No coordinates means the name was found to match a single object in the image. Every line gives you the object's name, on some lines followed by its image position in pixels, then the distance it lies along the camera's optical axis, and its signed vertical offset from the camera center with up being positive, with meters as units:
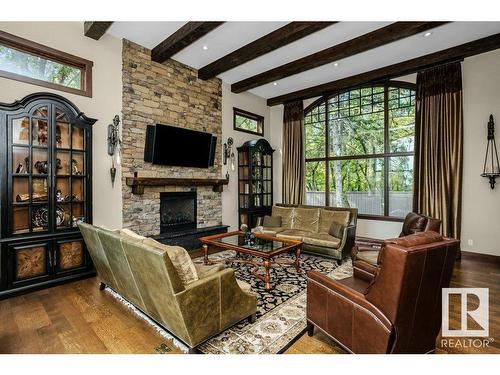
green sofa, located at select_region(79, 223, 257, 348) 1.93 -0.89
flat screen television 4.79 +0.74
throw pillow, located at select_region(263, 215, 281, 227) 5.59 -0.80
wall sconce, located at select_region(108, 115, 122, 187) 4.27 +0.64
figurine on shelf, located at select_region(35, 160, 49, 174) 3.43 +0.22
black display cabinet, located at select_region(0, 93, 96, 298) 3.16 -0.10
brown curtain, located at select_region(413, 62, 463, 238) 4.74 +0.72
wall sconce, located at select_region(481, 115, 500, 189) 4.47 +0.41
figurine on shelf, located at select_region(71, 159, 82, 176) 3.72 +0.22
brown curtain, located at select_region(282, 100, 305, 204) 6.93 +0.82
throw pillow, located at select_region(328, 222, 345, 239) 4.54 -0.83
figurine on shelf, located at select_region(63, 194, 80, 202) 3.65 -0.20
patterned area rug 2.18 -1.35
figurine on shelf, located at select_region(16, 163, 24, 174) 3.29 +0.20
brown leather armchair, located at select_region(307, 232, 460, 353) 1.58 -0.78
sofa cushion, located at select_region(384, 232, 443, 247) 1.61 -0.35
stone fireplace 4.55 +1.23
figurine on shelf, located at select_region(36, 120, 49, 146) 3.43 +0.66
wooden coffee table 3.46 -0.93
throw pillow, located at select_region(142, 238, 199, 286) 2.06 -0.64
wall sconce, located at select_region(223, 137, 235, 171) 6.25 +0.78
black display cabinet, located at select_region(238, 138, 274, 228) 6.46 +0.07
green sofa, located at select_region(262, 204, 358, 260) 4.49 -0.85
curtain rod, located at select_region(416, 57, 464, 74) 4.64 +2.20
